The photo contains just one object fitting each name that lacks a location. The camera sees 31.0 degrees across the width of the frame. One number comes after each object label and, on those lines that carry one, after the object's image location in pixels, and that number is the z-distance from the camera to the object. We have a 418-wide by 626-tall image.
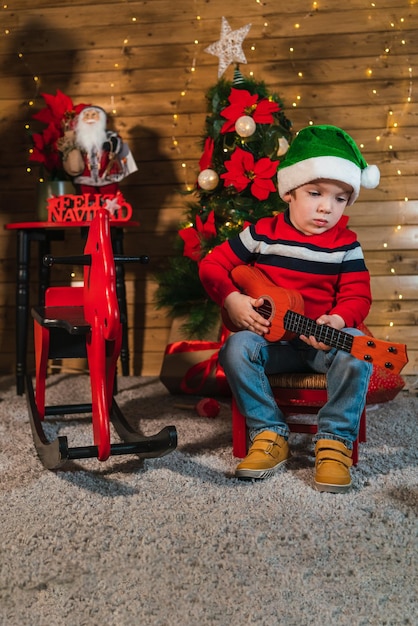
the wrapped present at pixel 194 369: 2.53
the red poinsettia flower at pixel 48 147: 2.81
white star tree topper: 3.01
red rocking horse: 1.58
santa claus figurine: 2.71
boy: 1.67
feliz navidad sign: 2.62
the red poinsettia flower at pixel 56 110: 2.84
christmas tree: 2.58
